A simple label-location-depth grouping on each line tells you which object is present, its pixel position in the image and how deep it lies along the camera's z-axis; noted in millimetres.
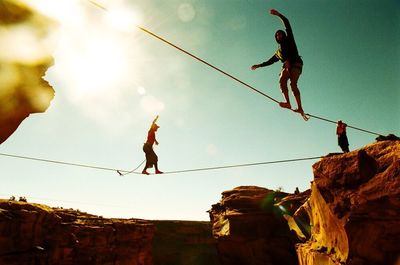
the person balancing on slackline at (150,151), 14148
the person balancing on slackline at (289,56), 8156
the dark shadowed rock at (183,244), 53094
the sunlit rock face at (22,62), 5109
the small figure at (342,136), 11281
